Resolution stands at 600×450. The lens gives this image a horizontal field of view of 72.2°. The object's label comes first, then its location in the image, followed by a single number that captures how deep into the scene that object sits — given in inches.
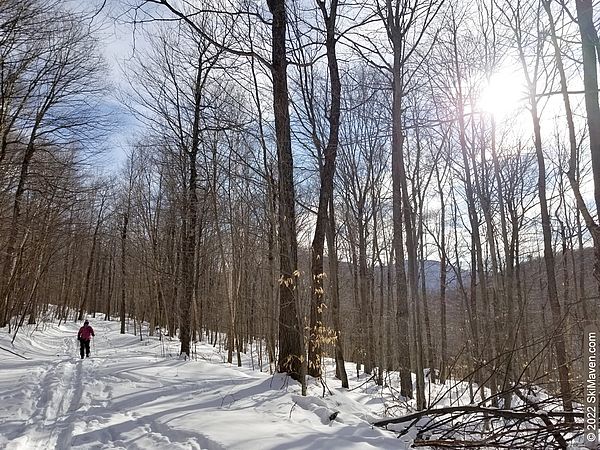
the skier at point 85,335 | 544.1
